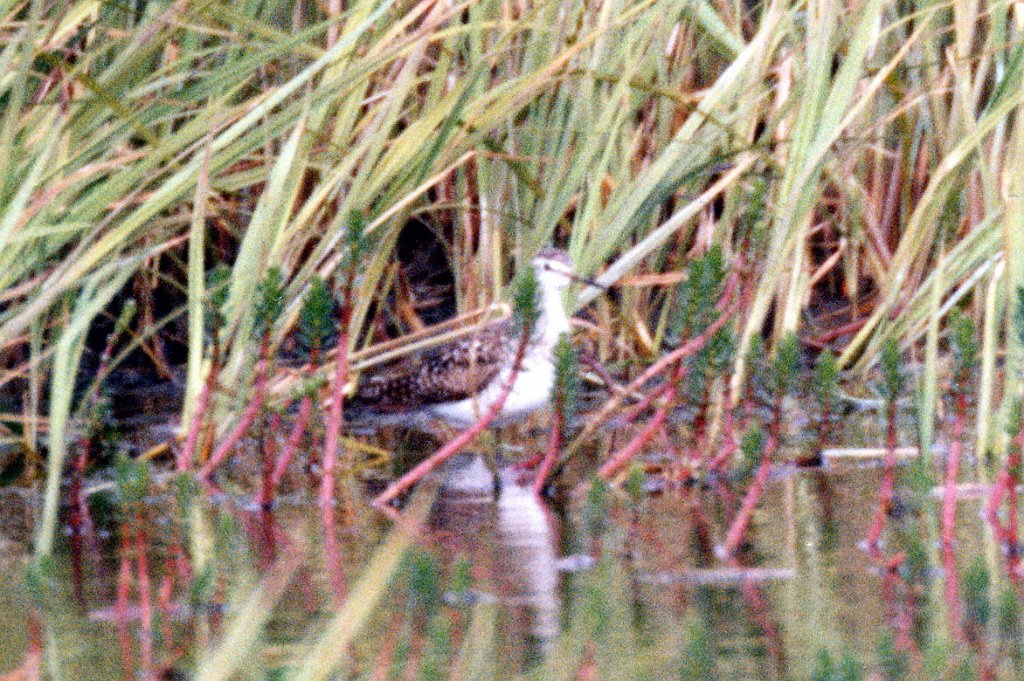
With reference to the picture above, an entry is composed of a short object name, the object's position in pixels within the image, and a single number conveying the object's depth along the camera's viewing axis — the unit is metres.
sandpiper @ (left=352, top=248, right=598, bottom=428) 11.94
